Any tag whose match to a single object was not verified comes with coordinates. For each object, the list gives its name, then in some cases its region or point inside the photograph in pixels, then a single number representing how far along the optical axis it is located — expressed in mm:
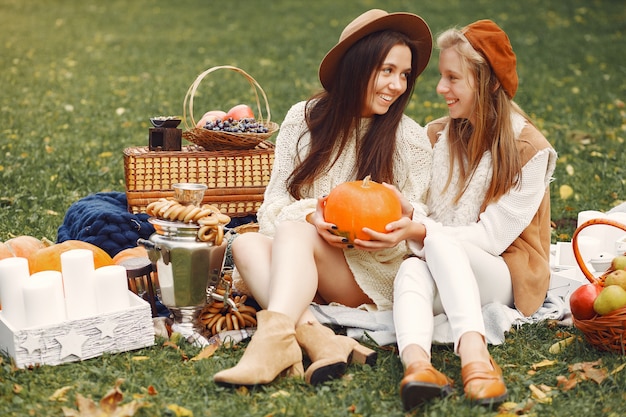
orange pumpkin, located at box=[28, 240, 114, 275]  3650
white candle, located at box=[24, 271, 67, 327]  3154
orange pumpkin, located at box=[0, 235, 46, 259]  3857
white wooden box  3148
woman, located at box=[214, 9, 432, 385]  3279
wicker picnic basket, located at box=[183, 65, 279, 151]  4605
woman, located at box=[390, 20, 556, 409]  3326
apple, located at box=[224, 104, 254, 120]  4848
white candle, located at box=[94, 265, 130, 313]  3311
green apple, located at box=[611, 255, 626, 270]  3367
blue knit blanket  4219
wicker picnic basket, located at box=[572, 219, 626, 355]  3191
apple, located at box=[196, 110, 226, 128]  4751
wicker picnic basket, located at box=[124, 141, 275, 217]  4508
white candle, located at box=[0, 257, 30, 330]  3217
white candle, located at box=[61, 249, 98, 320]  3250
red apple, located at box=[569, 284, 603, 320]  3271
